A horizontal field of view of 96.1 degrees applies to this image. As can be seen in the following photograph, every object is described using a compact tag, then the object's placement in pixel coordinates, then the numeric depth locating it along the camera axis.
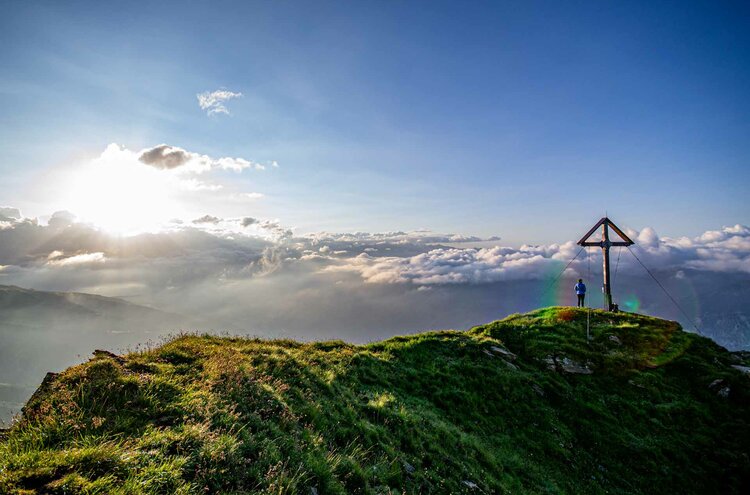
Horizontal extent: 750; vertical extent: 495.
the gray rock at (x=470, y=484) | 9.95
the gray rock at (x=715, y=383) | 20.88
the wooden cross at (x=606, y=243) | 31.06
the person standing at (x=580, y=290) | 31.59
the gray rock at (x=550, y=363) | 22.24
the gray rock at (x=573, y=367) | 22.05
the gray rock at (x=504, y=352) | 22.86
